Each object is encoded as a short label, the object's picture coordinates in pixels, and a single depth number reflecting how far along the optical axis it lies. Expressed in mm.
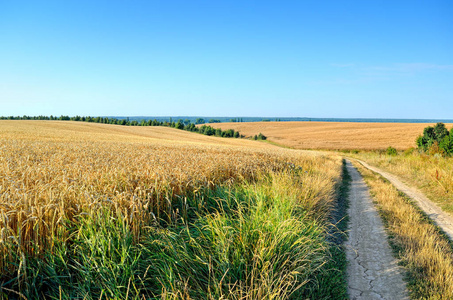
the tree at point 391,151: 42388
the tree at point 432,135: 47228
